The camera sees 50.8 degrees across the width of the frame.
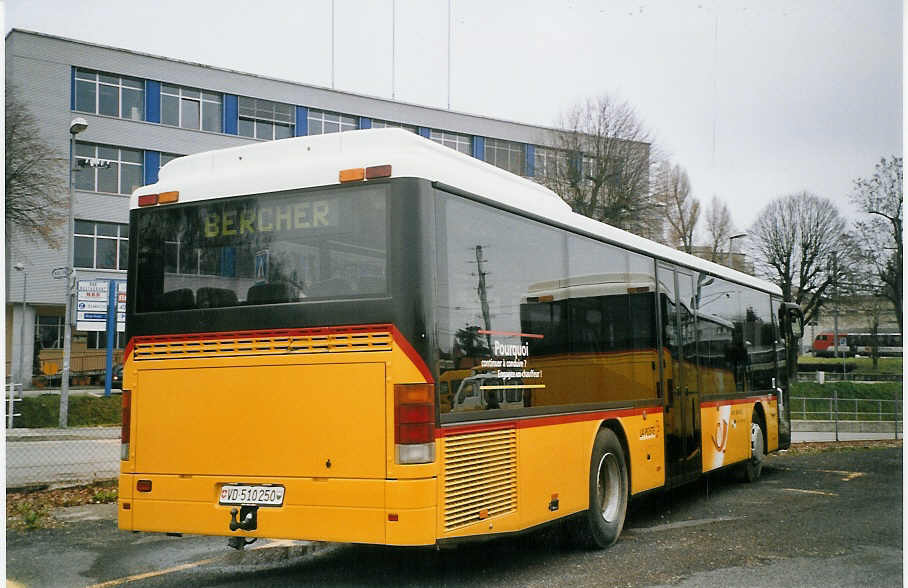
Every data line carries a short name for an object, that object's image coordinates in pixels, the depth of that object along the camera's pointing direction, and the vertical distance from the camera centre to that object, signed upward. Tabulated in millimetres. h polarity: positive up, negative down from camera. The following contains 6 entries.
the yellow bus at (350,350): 6312 +77
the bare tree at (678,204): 32719 +5500
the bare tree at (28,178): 20872 +4159
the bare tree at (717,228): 36094 +4928
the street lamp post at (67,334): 19156 +599
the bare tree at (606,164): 32438 +6783
